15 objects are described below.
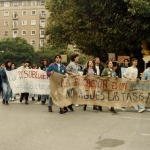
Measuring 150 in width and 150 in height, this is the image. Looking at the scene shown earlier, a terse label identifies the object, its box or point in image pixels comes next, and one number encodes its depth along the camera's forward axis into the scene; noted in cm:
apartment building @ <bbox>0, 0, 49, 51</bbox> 10956
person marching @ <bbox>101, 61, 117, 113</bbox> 1162
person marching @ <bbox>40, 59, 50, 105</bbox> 1506
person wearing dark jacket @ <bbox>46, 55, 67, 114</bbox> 1074
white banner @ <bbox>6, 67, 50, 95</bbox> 1370
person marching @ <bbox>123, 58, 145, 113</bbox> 1193
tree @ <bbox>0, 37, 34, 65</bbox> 7638
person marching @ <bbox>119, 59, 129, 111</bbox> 1274
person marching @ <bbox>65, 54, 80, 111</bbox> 1152
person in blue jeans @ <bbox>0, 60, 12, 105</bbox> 1344
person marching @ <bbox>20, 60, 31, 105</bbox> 1407
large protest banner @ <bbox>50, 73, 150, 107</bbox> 1143
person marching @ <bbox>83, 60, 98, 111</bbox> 1181
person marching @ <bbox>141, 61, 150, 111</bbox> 1177
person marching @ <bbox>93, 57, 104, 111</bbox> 1195
